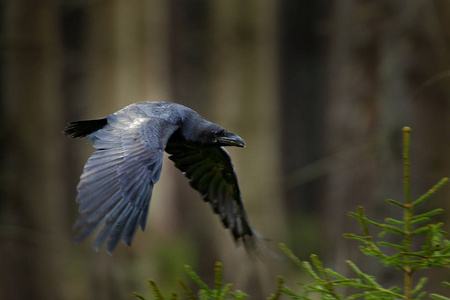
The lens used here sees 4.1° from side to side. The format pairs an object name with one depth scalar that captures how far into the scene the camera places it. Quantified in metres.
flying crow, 17.49
